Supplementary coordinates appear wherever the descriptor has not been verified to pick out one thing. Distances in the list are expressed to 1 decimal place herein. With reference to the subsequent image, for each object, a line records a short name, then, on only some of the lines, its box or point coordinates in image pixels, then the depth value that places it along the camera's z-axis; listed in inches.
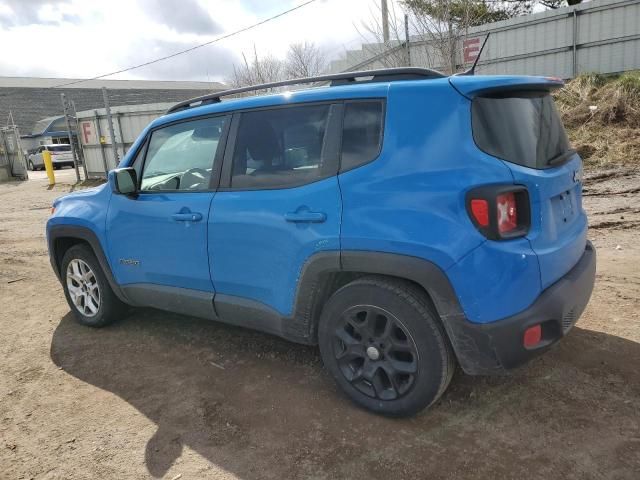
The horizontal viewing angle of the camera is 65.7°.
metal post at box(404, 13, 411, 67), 473.7
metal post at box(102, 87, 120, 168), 643.5
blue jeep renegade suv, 90.7
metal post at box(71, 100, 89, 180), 707.2
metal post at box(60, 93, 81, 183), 679.7
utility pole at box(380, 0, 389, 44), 499.2
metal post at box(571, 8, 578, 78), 519.5
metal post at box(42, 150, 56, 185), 716.7
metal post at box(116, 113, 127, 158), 655.8
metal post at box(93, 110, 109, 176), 681.0
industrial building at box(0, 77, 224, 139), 1662.2
